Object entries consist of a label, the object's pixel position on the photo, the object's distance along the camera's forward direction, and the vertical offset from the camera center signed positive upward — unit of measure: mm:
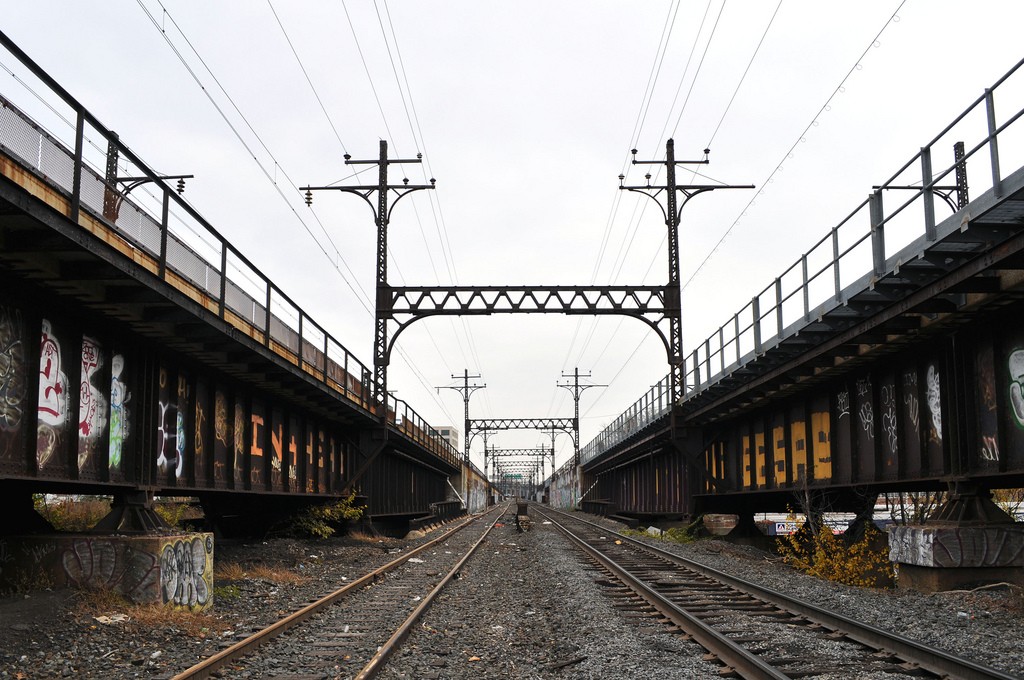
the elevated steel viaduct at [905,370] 10773 +1504
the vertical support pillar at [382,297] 30647 +5580
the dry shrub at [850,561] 16766 -1985
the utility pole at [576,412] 84375 +4716
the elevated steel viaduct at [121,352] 8953 +1571
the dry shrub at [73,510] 19716 -1137
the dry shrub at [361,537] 28052 -2405
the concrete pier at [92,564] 11016 -1245
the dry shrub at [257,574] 16073 -2045
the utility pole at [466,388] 99031 +7832
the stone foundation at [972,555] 12305 -1361
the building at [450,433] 184875 +5562
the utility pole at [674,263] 30056 +6696
